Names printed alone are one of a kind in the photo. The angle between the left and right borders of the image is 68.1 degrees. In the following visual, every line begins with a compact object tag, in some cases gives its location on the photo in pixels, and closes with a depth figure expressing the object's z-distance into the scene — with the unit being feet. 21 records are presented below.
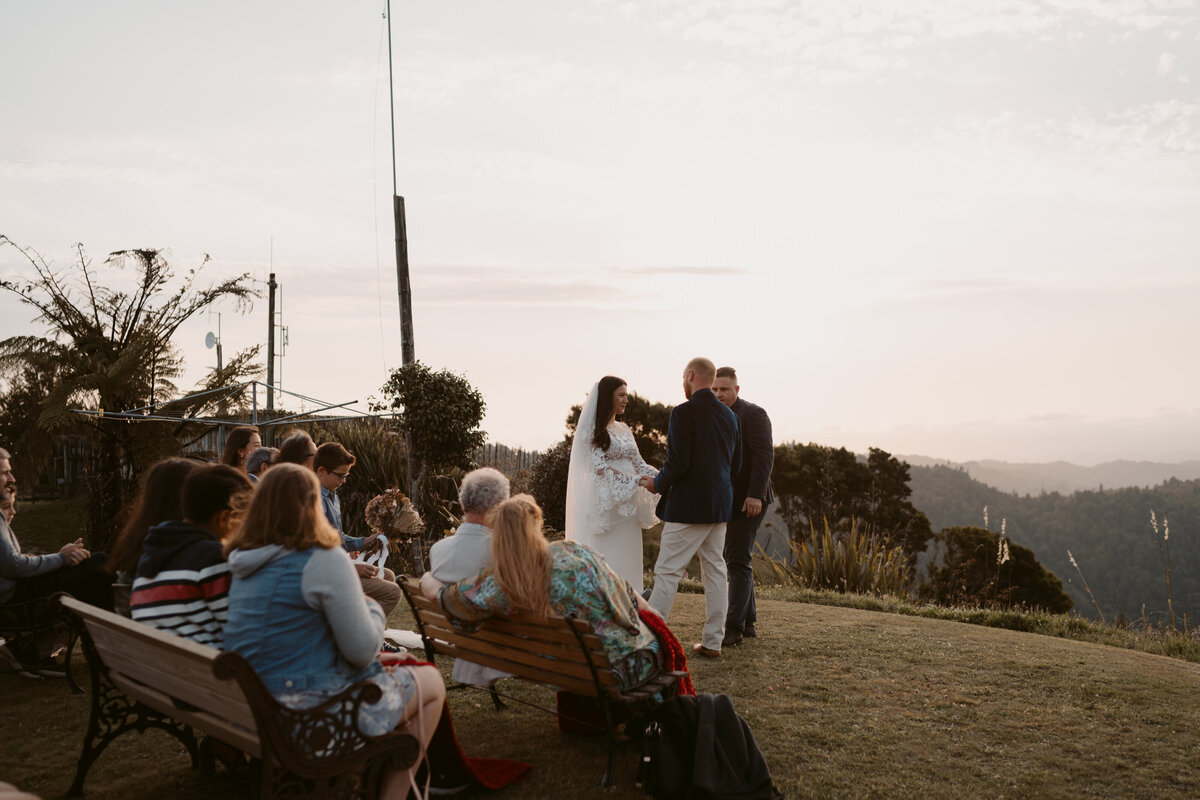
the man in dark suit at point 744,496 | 21.84
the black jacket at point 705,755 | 12.12
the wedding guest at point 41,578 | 17.75
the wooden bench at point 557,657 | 12.78
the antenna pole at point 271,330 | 81.35
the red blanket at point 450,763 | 12.40
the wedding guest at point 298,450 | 18.11
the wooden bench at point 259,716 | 9.63
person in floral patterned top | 12.80
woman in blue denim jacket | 9.79
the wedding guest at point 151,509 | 12.95
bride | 22.35
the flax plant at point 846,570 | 35.53
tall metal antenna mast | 42.63
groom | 20.21
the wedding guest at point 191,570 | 11.16
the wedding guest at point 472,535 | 14.07
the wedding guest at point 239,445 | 20.18
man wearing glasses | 18.61
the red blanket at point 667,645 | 14.21
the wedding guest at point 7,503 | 18.30
